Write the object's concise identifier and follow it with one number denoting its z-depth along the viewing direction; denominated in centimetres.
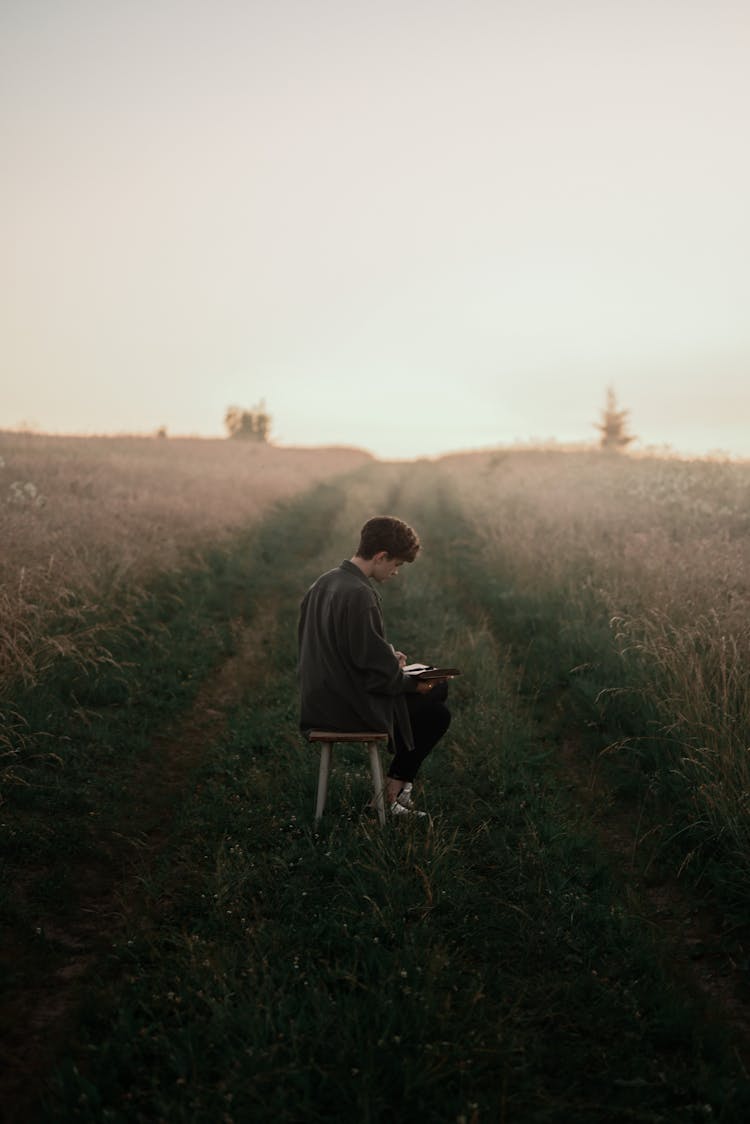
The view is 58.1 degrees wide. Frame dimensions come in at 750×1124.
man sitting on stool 464
